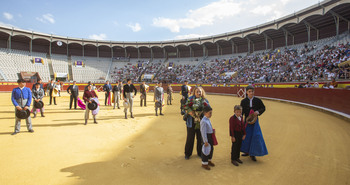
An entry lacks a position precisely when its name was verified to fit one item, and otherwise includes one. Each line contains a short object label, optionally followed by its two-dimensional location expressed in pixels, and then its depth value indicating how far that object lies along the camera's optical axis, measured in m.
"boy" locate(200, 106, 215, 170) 3.07
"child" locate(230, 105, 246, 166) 3.27
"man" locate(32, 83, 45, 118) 7.43
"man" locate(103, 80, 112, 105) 10.87
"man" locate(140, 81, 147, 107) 10.76
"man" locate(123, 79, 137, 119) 7.33
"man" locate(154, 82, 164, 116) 8.37
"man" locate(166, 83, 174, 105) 12.52
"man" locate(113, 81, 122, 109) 10.19
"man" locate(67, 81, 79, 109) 9.75
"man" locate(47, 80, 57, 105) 11.38
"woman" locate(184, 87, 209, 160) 3.36
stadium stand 19.16
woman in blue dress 3.37
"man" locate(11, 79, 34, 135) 4.99
